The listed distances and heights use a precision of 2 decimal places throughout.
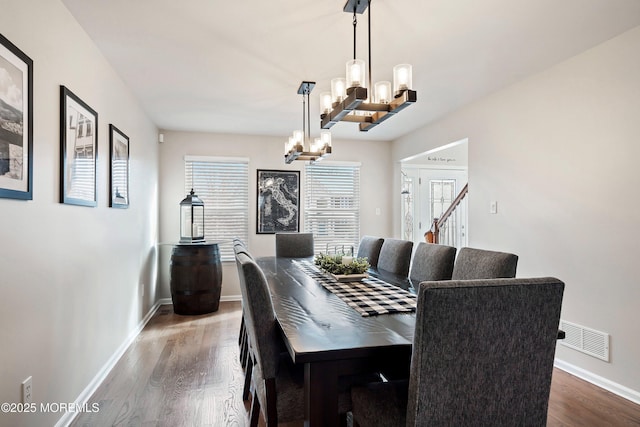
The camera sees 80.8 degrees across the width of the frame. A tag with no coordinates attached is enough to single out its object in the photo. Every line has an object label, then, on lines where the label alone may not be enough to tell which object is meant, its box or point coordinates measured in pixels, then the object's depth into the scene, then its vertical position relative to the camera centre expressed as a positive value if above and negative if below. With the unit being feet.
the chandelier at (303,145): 10.82 +2.03
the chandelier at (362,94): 6.21 +2.11
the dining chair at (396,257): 9.71 -1.15
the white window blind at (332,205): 18.11 +0.44
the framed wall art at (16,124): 4.91 +1.20
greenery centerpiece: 7.97 -1.17
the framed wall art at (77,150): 6.72 +1.22
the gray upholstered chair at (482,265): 6.46 -0.91
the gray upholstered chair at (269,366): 4.97 -2.03
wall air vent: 8.50 -2.95
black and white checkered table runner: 5.72 -1.44
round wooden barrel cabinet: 14.14 -2.46
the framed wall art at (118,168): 9.49 +1.18
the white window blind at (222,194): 16.85 +0.87
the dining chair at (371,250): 11.44 -1.12
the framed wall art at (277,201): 17.38 +0.55
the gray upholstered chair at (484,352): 3.56 -1.36
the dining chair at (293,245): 13.39 -1.15
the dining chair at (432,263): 8.30 -1.11
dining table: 4.19 -1.48
